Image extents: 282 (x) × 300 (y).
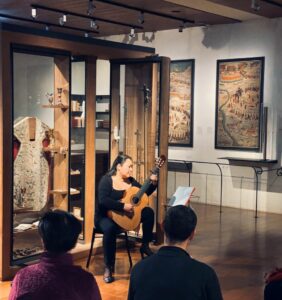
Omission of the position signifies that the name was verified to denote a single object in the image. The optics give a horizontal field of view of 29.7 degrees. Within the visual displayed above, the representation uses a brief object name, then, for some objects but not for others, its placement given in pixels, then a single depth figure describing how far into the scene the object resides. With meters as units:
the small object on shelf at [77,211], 5.79
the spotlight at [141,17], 7.99
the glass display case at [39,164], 5.08
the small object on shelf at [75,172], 5.91
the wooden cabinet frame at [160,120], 5.81
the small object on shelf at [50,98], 5.51
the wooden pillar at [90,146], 5.66
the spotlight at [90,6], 7.20
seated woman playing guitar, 4.86
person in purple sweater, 1.83
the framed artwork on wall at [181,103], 9.36
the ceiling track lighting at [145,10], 7.42
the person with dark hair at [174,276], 2.07
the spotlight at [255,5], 6.85
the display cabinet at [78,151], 5.75
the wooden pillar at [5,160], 4.52
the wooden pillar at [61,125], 5.41
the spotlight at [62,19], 8.06
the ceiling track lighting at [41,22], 8.80
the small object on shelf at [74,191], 5.70
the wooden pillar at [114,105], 6.11
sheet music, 5.01
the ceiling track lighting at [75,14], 7.87
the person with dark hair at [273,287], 2.15
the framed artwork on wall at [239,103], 8.47
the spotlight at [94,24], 8.39
